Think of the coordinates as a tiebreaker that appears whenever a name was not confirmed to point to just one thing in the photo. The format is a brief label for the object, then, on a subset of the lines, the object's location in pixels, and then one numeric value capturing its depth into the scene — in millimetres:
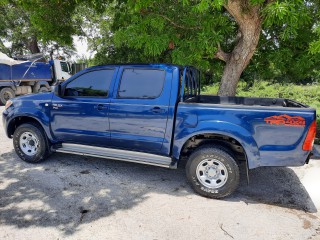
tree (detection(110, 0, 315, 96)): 4953
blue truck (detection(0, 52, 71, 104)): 13250
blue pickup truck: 3479
